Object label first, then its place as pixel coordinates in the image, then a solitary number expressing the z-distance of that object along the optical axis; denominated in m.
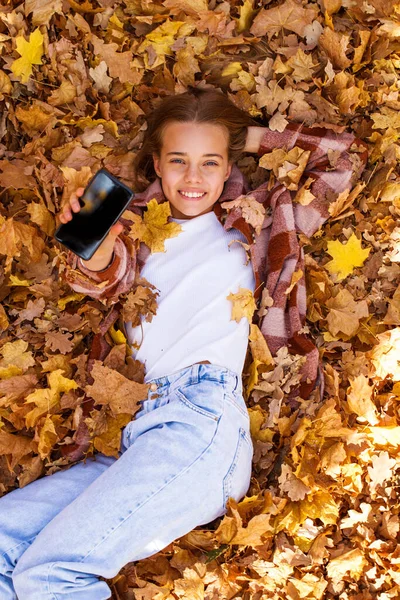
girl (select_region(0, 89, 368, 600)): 2.52
